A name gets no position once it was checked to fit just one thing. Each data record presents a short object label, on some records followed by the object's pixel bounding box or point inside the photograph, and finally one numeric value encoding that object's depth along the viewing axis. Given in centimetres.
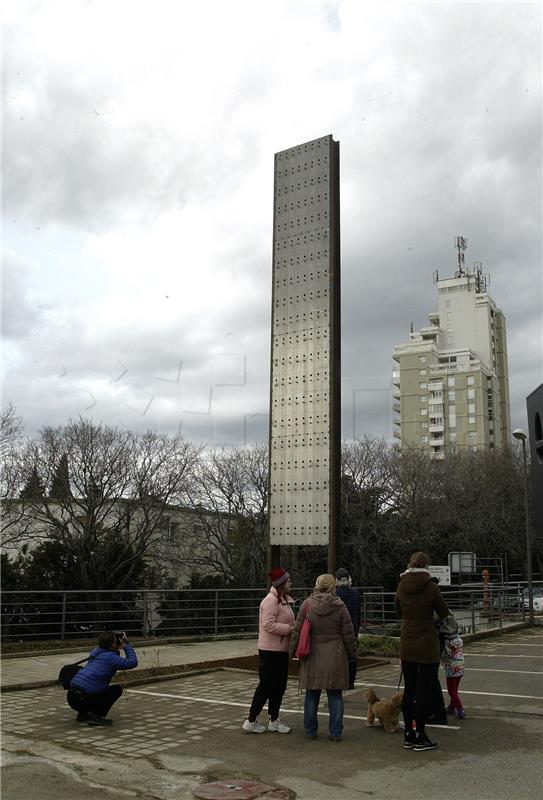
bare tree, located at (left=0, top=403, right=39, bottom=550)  3003
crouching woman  743
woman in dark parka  661
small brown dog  710
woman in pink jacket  710
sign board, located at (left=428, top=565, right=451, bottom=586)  2252
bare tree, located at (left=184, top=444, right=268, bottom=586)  3700
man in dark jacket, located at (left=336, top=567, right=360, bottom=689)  912
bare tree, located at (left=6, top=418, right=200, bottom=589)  3061
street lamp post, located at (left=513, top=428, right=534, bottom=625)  2352
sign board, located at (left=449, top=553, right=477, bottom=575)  2881
